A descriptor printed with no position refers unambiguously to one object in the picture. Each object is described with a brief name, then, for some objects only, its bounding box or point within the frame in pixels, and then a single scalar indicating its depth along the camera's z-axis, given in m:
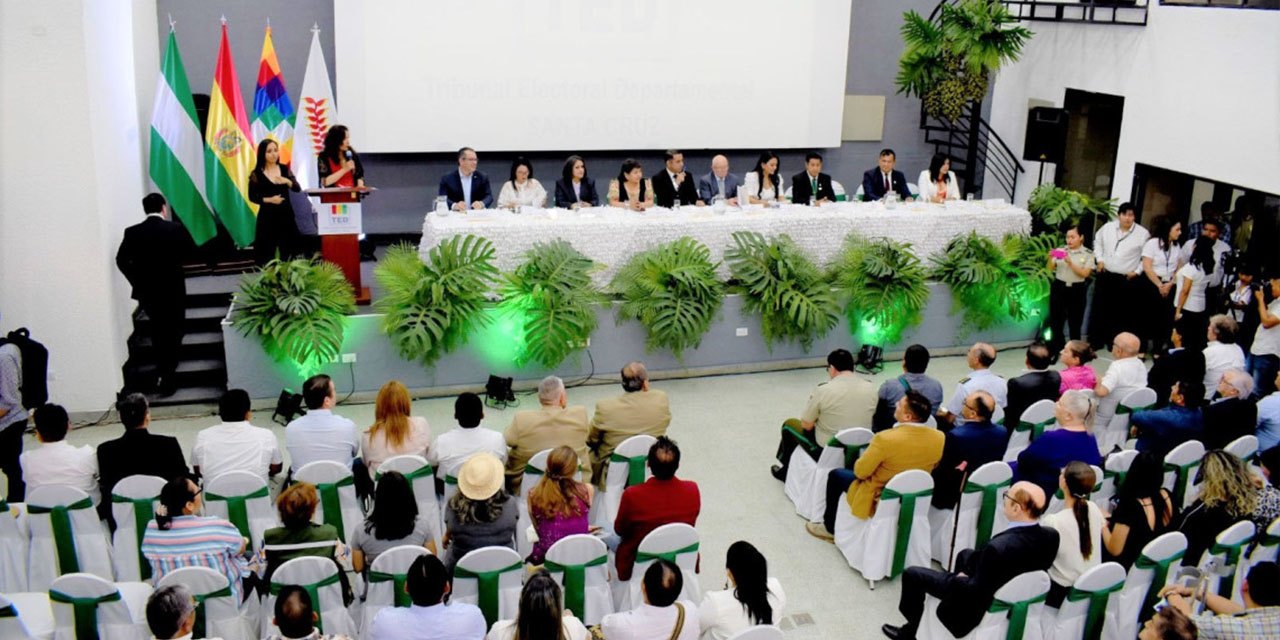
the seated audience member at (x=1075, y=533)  5.05
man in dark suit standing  7.84
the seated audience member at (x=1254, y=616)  4.47
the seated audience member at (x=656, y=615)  4.13
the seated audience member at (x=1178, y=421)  6.49
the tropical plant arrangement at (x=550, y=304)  8.49
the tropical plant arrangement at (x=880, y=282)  9.34
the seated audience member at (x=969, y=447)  6.07
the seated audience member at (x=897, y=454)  5.85
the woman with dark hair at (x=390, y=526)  4.79
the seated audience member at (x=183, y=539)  4.73
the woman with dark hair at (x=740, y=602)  4.29
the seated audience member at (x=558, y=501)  5.12
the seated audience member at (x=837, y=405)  6.57
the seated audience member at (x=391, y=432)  5.87
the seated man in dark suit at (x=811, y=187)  10.77
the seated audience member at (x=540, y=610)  3.92
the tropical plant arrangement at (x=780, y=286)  9.13
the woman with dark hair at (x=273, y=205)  8.56
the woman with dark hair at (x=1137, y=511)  5.19
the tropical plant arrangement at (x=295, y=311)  7.96
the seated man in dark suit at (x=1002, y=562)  4.82
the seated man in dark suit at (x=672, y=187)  10.52
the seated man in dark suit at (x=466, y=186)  9.73
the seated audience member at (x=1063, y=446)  5.84
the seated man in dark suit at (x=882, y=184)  10.84
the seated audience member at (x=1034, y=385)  6.98
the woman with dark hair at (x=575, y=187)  9.82
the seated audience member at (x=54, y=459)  5.48
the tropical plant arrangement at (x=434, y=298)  8.21
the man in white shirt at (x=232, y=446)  5.71
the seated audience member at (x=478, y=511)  4.98
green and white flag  9.36
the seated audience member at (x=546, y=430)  5.99
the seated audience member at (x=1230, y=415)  6.48
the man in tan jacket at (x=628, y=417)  6.30
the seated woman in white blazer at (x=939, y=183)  10.44
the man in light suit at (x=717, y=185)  10.62
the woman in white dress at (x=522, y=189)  9.71
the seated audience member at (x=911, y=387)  6.61
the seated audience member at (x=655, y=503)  5.24
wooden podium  8.25
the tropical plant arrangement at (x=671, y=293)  8.80
